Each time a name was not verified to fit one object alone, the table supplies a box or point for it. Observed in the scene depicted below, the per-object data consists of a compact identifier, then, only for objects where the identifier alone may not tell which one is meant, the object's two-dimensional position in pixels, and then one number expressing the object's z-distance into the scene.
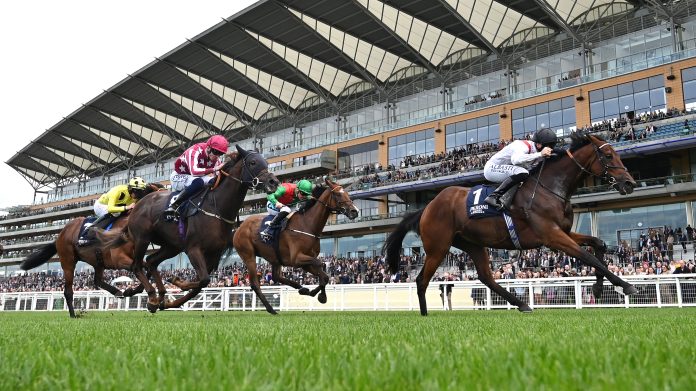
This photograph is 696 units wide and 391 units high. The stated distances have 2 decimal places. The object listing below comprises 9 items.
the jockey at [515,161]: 8.30
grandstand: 31.64
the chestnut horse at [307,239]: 10.88
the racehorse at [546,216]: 7.86
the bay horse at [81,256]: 11.01
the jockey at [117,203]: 11.17
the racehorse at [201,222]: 8.50
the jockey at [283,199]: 11.59
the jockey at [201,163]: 8.87
